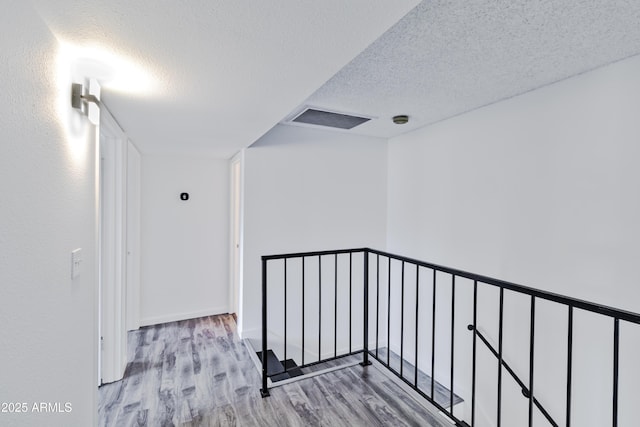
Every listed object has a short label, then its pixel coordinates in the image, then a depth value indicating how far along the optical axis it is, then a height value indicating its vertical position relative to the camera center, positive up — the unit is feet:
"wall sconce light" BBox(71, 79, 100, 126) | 4.31 +1.60
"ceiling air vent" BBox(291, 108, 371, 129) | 9.77 +3.06
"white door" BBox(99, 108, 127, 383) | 7.80 -1.30
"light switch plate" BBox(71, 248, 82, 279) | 4.28 -0.79
